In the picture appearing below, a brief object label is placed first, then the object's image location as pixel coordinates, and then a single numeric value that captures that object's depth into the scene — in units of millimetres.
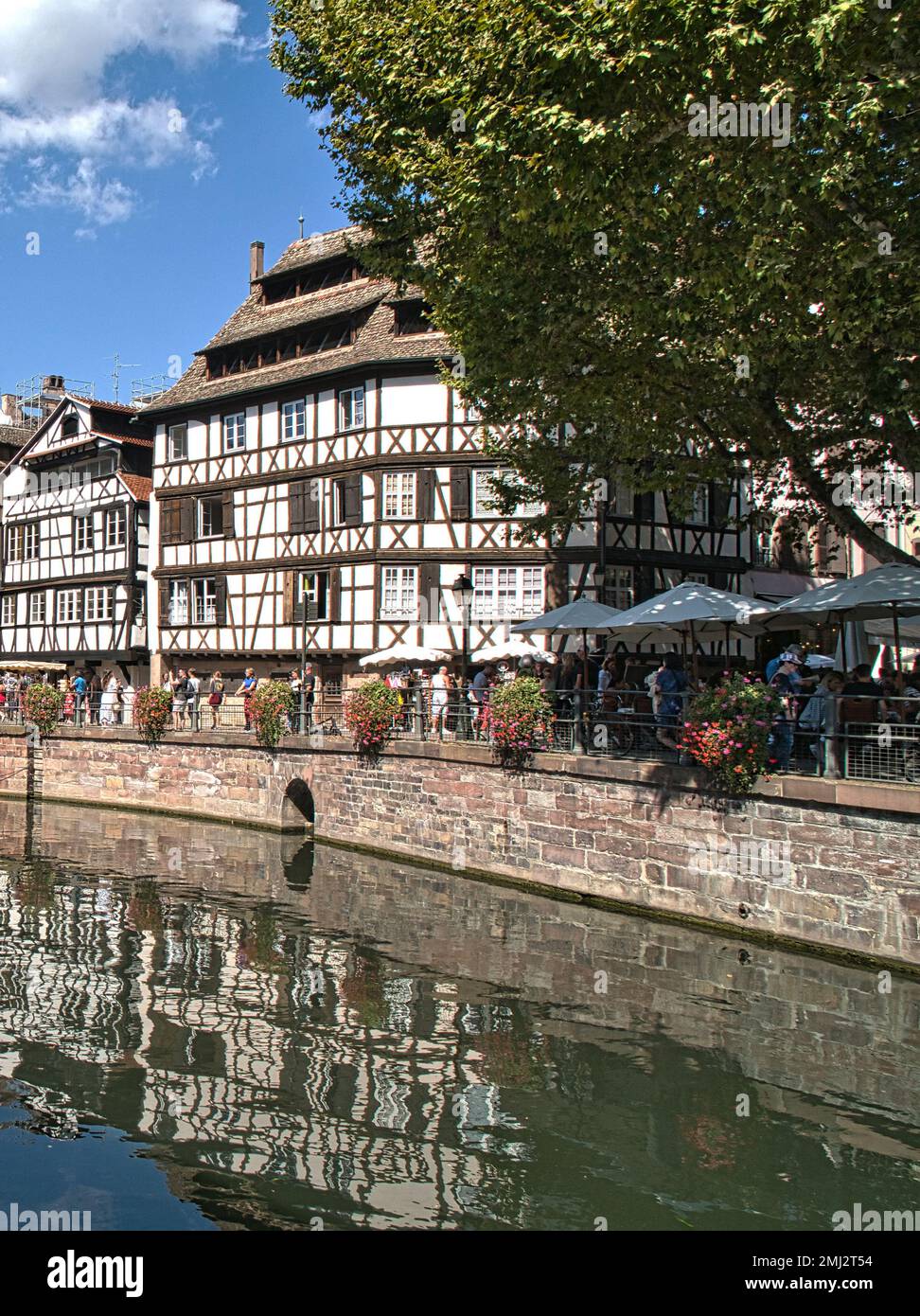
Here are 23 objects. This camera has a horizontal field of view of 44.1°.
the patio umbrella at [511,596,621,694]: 20266
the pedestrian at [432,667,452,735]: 21938
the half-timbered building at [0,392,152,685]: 38250
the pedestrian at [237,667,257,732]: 27172
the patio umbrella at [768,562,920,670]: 14070
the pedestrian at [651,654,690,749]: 17109
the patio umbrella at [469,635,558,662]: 24141
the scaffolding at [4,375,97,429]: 53531
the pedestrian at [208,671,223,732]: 29172
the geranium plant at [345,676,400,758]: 22906
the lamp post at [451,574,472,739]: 19828
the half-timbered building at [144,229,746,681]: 29594
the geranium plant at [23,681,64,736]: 32688
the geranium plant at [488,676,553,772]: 19234
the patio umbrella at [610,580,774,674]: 16734
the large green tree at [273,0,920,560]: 11555
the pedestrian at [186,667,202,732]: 29047
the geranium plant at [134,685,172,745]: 29698
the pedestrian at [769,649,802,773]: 14953
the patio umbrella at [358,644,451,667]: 25469
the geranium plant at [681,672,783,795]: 14953
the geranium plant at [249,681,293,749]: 26062
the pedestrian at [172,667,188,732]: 29766
